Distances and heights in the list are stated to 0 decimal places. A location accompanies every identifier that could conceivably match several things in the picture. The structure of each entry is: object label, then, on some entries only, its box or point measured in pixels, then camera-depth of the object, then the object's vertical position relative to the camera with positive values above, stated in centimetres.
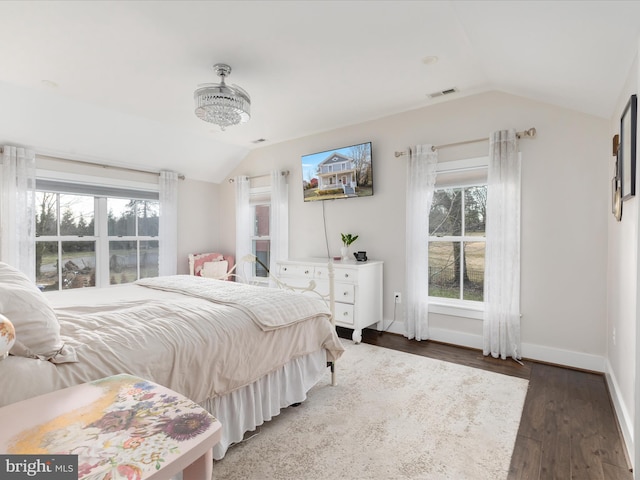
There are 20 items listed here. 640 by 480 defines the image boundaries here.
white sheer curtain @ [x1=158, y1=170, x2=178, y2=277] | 505 +23
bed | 123 -47
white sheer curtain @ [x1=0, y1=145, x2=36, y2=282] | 363 +34
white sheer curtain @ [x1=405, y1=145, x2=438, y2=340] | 361 +7
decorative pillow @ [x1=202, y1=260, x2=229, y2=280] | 523 -47
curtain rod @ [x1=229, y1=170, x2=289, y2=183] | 489 +99
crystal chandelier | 262 +109
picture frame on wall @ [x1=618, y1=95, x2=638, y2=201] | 178 +51
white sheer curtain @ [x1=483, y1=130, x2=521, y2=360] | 311 -10
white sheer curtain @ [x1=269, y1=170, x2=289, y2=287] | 488 +37
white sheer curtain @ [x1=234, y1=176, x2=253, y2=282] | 539 +34
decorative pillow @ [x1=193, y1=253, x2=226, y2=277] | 529 -33
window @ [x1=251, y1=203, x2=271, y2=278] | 536 +3
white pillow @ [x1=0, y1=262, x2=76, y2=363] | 121 -32
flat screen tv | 403 +83
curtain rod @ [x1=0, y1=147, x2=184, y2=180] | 410 +100
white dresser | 358 -52
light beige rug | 167 -114
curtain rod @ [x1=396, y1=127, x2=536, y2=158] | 303 +98
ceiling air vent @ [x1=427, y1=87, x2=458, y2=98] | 329 +147
